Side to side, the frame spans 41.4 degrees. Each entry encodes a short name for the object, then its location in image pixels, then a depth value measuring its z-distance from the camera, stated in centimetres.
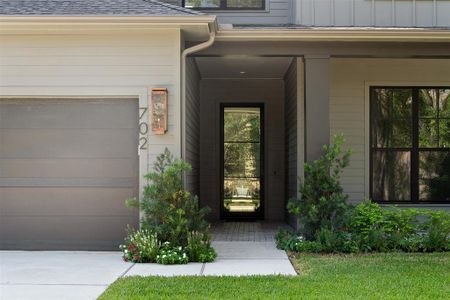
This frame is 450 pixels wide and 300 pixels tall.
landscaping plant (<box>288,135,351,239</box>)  762
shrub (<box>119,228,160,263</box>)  691
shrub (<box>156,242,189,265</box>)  678
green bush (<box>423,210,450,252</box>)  756
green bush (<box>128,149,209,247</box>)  711
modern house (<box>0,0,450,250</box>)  759
